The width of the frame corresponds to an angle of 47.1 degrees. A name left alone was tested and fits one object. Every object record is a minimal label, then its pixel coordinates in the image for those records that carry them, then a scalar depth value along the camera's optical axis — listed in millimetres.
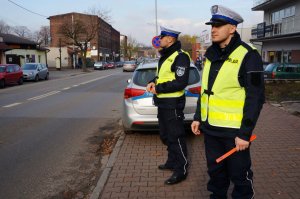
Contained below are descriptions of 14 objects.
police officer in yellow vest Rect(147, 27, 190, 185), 4312
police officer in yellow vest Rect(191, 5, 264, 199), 2773
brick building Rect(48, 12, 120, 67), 63031
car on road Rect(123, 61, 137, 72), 45312
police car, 6668
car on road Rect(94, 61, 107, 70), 59969
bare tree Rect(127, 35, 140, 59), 120688
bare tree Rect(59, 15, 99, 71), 51781
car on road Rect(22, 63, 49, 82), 26906
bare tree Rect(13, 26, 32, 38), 100938
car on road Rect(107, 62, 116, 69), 65725
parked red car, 21953
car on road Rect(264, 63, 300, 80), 21048
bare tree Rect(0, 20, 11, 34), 94319
